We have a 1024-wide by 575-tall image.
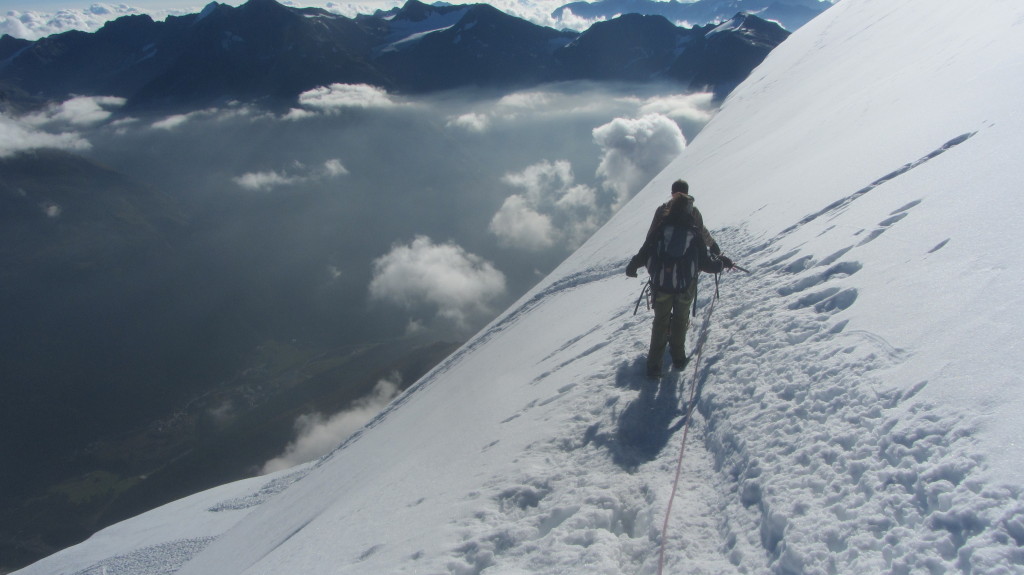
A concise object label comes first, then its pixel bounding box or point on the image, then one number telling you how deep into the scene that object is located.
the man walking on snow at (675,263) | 6.22
